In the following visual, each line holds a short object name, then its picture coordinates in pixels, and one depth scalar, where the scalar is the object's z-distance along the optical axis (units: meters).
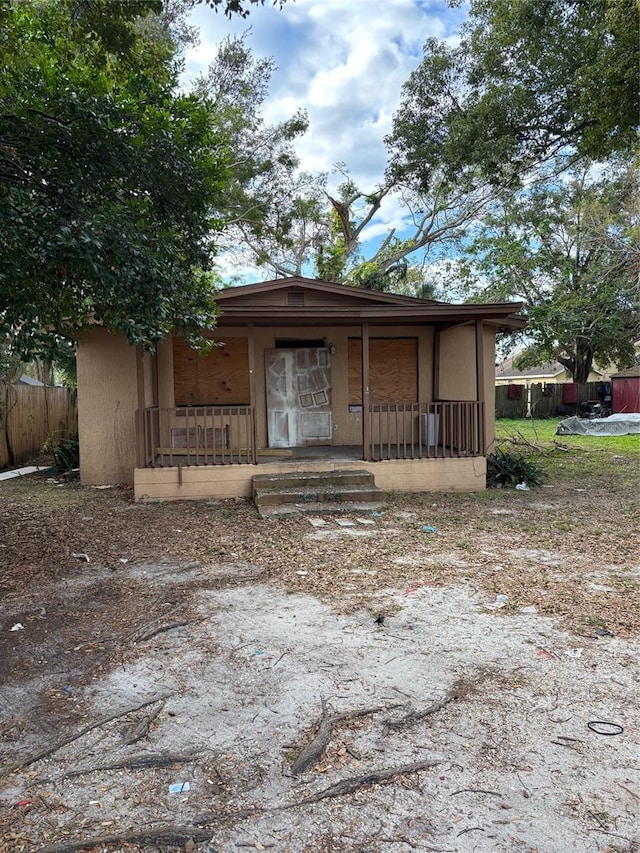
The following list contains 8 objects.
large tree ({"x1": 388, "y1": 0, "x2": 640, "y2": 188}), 6.51
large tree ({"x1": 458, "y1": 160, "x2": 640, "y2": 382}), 20.56
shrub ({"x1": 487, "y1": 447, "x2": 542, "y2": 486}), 9.44
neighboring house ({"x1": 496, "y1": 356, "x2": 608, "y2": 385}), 38.83
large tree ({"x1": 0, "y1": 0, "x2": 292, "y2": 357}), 4.50
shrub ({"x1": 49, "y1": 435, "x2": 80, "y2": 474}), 10.93
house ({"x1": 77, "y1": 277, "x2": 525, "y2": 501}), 8.69
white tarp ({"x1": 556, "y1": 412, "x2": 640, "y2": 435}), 17.84
